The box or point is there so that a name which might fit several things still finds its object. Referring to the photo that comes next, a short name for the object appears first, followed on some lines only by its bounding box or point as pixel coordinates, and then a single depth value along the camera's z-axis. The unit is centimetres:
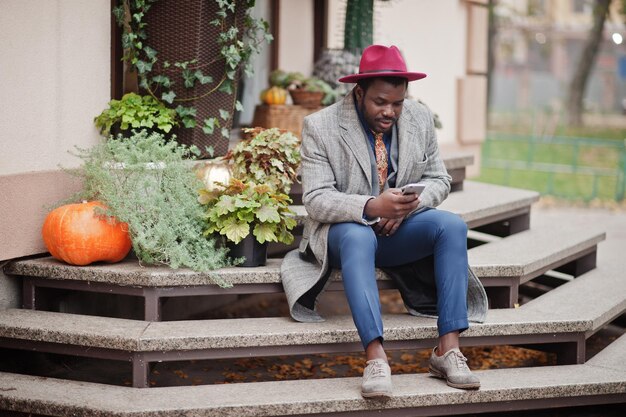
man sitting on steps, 437
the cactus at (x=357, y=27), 730
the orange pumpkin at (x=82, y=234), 488
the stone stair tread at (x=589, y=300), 521
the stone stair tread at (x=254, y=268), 484
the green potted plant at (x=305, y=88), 704
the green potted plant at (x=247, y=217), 491
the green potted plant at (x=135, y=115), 552
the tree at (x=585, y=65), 2305
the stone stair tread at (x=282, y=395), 423
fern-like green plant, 487
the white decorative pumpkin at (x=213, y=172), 541
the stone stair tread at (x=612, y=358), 502
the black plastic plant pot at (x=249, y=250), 502
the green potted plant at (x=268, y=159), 528
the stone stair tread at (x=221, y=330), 453
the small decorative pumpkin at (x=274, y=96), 706
